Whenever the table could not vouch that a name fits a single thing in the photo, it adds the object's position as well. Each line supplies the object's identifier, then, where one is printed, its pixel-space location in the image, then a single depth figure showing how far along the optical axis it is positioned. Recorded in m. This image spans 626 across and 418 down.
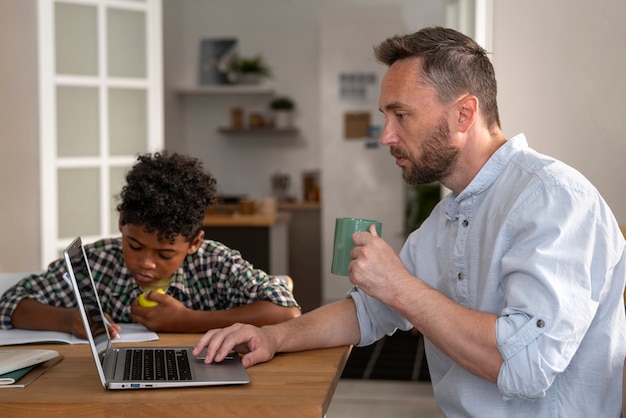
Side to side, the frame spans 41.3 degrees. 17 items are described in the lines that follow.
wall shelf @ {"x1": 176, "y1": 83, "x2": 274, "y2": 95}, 7.40
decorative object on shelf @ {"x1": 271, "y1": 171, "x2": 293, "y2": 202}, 7.55
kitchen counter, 5.61
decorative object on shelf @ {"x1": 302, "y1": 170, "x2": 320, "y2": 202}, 7.48
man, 1.42
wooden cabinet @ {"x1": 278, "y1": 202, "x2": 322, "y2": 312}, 7.04
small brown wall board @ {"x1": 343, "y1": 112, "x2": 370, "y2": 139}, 6.85
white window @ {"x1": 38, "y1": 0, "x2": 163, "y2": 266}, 3.96
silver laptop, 1.43
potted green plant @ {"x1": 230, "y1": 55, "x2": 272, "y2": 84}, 7.43
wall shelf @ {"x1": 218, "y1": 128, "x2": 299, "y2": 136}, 7.50
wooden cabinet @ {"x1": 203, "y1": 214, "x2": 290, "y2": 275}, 5.64
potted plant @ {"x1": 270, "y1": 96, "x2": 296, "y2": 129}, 7.47
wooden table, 1.34
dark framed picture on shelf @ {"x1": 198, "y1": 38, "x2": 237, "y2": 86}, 7.64
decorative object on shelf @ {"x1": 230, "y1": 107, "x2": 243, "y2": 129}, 7.61
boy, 2.00
